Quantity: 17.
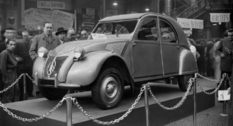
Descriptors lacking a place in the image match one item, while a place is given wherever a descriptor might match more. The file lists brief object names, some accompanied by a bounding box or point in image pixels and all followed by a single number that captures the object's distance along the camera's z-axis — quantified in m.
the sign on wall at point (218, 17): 11.58
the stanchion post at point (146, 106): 3.80
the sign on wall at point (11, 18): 11.20
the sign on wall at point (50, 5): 12.04
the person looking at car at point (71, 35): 7.27
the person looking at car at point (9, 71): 5.58
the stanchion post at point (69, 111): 3.04
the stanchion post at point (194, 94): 4.74
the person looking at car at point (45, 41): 5.75
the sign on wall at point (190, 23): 10.52
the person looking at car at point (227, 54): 6.47
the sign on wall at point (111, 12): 14.11
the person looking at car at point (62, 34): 7.05
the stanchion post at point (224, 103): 5.70
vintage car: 3.92
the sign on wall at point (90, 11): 13.46
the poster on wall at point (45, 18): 11.72
